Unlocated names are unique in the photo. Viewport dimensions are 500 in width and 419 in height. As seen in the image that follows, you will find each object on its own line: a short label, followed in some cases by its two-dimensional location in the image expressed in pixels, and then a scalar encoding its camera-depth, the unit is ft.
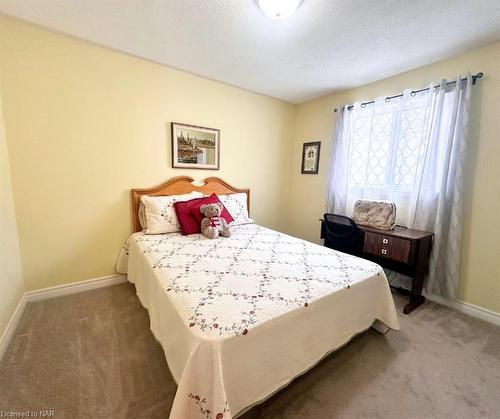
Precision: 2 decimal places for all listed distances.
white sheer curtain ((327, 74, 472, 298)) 6.79
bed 3.03
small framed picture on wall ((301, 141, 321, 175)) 10.96
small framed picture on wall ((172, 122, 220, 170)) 8.60
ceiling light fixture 4.73
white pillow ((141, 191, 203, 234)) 7.58
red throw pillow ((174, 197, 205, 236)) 7.63
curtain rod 6.42
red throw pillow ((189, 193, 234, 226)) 7.79
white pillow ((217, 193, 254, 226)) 8.99
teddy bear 7.37
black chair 7.64
